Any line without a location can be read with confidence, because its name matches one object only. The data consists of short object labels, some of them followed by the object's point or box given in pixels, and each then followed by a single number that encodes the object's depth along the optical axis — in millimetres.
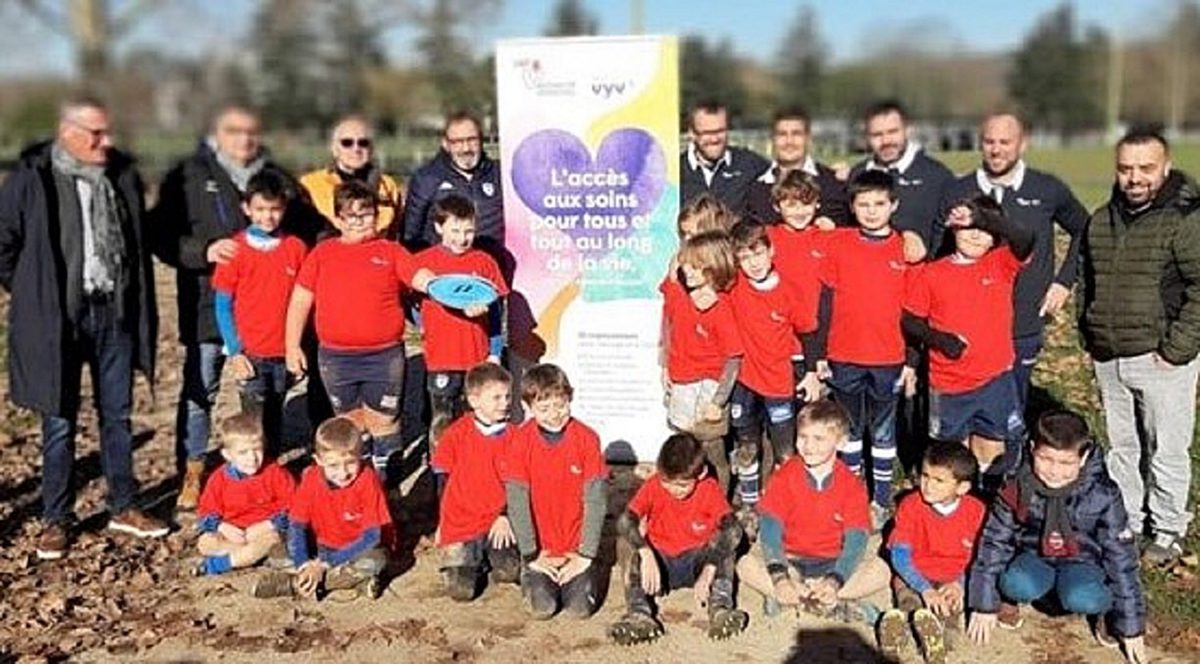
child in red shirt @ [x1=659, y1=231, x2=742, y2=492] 6371
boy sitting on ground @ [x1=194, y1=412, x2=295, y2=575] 6293
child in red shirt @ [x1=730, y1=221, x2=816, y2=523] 6320
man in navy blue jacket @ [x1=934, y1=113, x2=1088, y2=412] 6508
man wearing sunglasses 7488
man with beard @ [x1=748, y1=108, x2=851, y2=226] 6957
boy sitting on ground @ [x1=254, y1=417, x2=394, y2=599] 6043
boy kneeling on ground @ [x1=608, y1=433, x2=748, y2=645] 5672
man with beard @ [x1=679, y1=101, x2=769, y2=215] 7270
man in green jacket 5836
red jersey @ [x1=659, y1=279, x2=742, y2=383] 6391
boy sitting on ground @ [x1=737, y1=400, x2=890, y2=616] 5668
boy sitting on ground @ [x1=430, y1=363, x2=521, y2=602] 6074
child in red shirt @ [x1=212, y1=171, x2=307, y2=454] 6961
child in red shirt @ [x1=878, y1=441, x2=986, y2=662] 5594
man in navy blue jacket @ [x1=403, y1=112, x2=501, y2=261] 7355
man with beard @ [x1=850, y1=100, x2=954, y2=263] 6855
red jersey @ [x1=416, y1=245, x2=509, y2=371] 6922
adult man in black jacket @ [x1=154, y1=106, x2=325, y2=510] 7051
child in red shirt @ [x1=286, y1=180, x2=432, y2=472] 6754
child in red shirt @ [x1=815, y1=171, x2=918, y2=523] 6344
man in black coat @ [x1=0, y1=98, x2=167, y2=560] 6324
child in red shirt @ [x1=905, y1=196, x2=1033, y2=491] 6234
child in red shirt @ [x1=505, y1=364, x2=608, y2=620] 5855
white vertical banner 7547
